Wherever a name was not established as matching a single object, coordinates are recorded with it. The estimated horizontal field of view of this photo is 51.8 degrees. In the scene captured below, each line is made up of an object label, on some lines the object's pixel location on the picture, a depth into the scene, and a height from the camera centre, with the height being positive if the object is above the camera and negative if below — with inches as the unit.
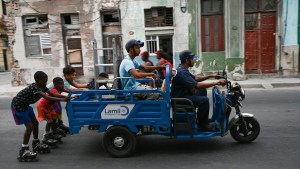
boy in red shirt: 220.7 -42.3
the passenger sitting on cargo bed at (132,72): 194.9 -12.1
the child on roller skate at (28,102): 195.3 -28.8
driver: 197.3 -23.3
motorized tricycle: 189.8 -39.6
